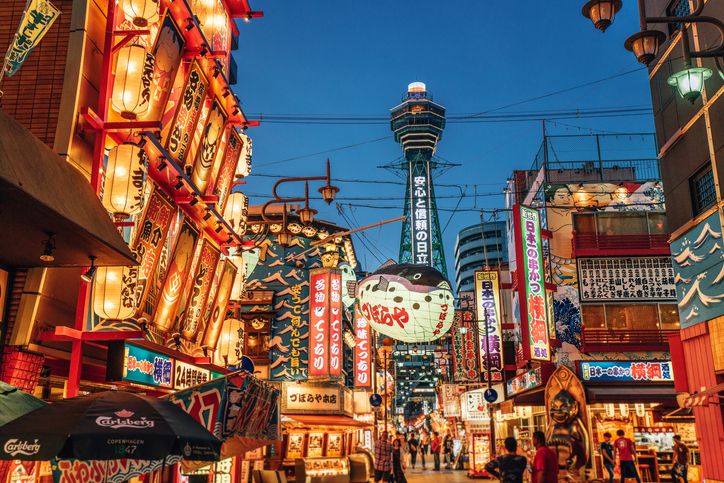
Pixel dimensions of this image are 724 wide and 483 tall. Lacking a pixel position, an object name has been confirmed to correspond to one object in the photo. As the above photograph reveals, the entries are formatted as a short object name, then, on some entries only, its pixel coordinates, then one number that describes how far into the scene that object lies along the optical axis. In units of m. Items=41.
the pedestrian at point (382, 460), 22.19
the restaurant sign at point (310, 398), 28.56
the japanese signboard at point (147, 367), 10.80
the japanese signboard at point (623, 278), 31.33
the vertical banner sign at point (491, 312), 35.03
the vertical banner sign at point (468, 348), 38.06
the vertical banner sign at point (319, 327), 28.70
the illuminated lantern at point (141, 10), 11.03
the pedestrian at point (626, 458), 20.00
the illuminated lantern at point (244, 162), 18.48
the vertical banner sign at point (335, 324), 28.77
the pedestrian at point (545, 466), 10.91
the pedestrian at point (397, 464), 22.86
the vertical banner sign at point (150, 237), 12.17
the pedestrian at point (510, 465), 11.42
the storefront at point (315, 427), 27.86
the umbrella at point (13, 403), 7.34
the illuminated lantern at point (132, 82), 10.62
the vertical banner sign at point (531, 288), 24.61
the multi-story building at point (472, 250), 157.12
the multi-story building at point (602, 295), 23.03
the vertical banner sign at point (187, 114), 13.54
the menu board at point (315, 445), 30.89
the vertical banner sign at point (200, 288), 15.73
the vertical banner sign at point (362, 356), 35.12
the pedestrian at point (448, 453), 42.41
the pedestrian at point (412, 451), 42.08
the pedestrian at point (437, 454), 38.91
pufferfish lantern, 17.17
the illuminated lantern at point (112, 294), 10.39
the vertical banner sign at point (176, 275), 13.97
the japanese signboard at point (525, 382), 24.31
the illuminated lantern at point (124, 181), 10.34
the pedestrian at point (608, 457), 22.05
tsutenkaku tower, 115.56
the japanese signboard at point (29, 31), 7.82
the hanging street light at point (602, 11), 10.36
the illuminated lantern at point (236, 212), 17.91
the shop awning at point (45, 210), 7.02
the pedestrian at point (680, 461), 19.83
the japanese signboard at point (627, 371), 22.64
